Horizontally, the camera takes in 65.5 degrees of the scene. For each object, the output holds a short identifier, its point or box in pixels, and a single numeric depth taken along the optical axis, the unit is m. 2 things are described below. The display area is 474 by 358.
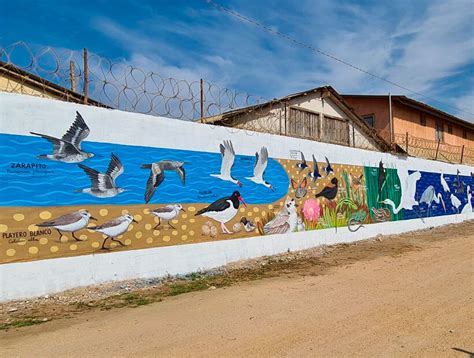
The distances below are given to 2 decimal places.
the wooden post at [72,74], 5.75
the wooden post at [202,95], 7.39
